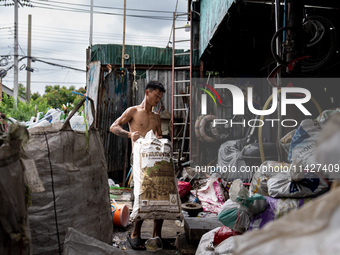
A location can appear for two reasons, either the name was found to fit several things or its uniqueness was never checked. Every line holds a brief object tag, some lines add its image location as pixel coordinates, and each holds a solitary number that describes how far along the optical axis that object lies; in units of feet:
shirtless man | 15.19
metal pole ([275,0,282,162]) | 13.70
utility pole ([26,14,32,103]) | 77.51
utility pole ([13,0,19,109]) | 60.08
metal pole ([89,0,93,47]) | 43.93
